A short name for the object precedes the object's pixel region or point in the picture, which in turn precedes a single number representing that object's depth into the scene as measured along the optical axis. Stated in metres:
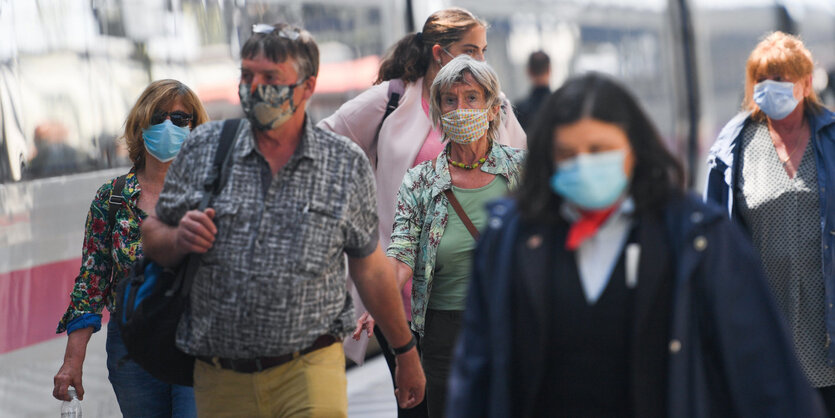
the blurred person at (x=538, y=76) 17.69
